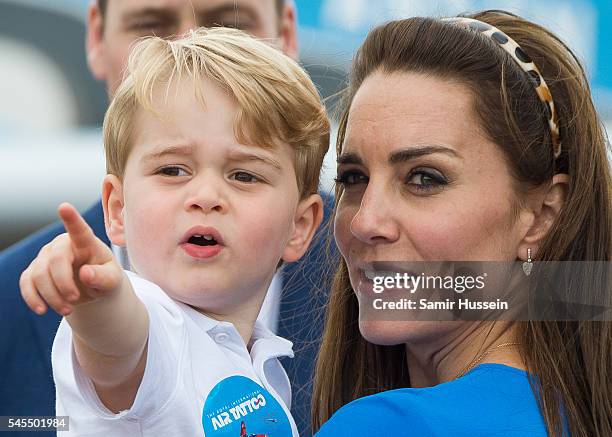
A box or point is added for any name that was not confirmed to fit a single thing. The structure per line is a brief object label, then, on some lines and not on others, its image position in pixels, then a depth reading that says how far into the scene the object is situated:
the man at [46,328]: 6.21
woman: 5.96
